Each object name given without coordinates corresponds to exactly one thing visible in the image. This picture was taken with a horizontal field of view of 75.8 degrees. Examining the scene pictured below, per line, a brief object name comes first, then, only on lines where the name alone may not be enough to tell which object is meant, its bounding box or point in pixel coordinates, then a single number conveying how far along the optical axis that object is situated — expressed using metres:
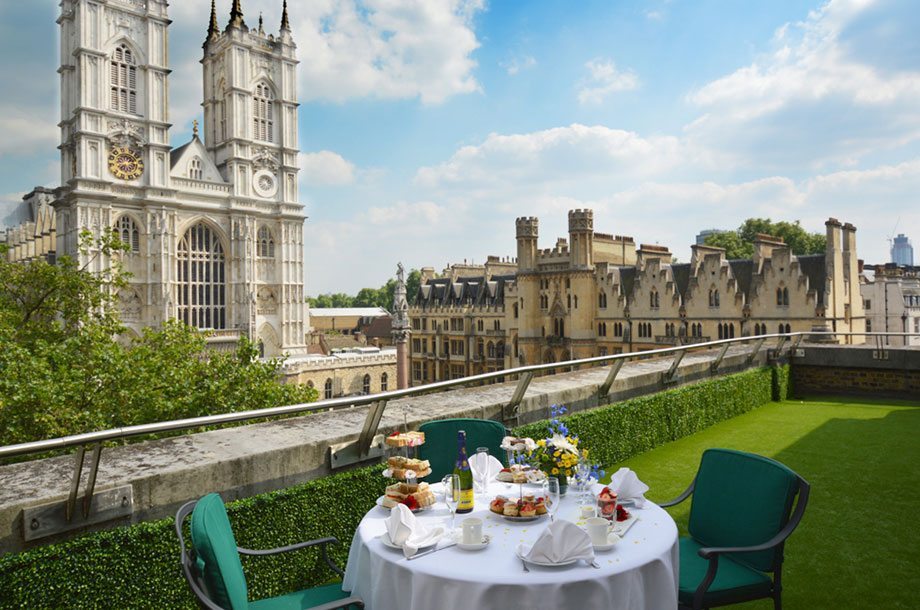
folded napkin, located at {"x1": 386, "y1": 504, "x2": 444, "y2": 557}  3.50
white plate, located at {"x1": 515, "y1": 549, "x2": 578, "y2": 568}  3.23
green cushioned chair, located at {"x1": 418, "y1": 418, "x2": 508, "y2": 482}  5.74
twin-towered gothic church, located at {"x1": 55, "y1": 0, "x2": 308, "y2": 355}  45.56
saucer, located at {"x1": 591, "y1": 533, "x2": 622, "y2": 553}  3.47
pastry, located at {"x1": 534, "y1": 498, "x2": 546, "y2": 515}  3.98
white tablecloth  3.12
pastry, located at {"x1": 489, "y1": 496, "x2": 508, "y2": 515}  4.05
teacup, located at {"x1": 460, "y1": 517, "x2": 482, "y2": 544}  3.53
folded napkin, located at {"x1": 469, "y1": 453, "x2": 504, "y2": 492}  4.69
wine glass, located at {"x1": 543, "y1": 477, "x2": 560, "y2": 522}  4.15
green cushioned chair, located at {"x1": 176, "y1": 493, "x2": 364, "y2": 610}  3.17
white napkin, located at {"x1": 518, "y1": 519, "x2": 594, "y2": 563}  3.26
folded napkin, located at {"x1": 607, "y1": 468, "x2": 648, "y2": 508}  4.28
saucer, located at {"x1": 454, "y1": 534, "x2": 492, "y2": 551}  3.50
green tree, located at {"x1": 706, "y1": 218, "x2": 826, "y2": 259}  61.72
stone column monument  31.31
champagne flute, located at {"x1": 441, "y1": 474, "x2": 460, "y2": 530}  4.12
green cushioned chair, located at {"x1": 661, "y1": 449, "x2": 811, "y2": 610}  3.99
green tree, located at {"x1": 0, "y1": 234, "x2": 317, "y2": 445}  12.81
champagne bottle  4.14
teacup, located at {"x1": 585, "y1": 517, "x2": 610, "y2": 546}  3.50
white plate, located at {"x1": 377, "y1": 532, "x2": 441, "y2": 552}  3.57
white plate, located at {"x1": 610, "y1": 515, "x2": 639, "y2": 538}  3.72
